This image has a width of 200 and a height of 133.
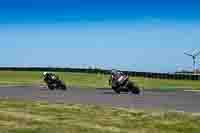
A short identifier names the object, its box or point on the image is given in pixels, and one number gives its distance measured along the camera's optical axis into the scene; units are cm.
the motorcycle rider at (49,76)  4394
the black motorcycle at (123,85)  3750
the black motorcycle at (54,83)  4378
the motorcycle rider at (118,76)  3782
